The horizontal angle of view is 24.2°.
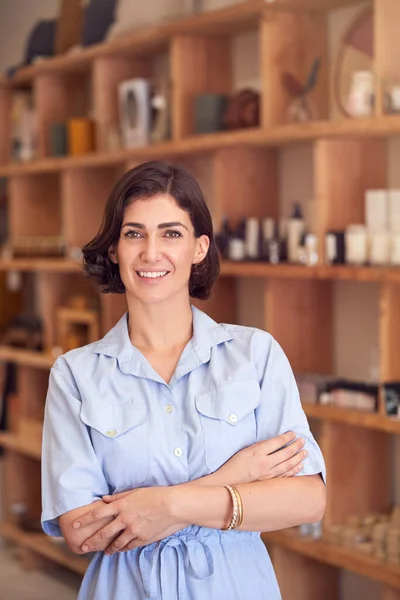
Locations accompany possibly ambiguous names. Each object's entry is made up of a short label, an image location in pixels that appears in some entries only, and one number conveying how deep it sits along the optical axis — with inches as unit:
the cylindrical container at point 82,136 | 176.9
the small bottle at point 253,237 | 138.6
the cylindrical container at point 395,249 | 115.9
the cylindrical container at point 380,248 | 117.9
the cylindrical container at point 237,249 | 140.0
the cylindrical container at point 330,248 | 123.0
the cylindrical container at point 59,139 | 181.9
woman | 68.7
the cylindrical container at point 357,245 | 120.6
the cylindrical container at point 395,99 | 114.4
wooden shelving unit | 121.3
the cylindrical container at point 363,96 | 120.2
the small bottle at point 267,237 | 136.2
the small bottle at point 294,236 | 131.9
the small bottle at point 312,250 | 126.3
